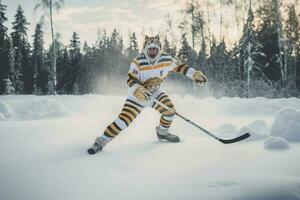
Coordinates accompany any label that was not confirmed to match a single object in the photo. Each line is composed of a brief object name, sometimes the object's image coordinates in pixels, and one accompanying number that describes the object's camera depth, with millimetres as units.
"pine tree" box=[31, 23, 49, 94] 44391
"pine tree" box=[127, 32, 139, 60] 58394
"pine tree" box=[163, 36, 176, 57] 38169
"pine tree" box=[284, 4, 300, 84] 26473
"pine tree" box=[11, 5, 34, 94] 42262
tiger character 4176
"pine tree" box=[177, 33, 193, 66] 34406
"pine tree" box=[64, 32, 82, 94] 45562
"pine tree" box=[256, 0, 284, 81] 26266
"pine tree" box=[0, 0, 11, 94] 32969
